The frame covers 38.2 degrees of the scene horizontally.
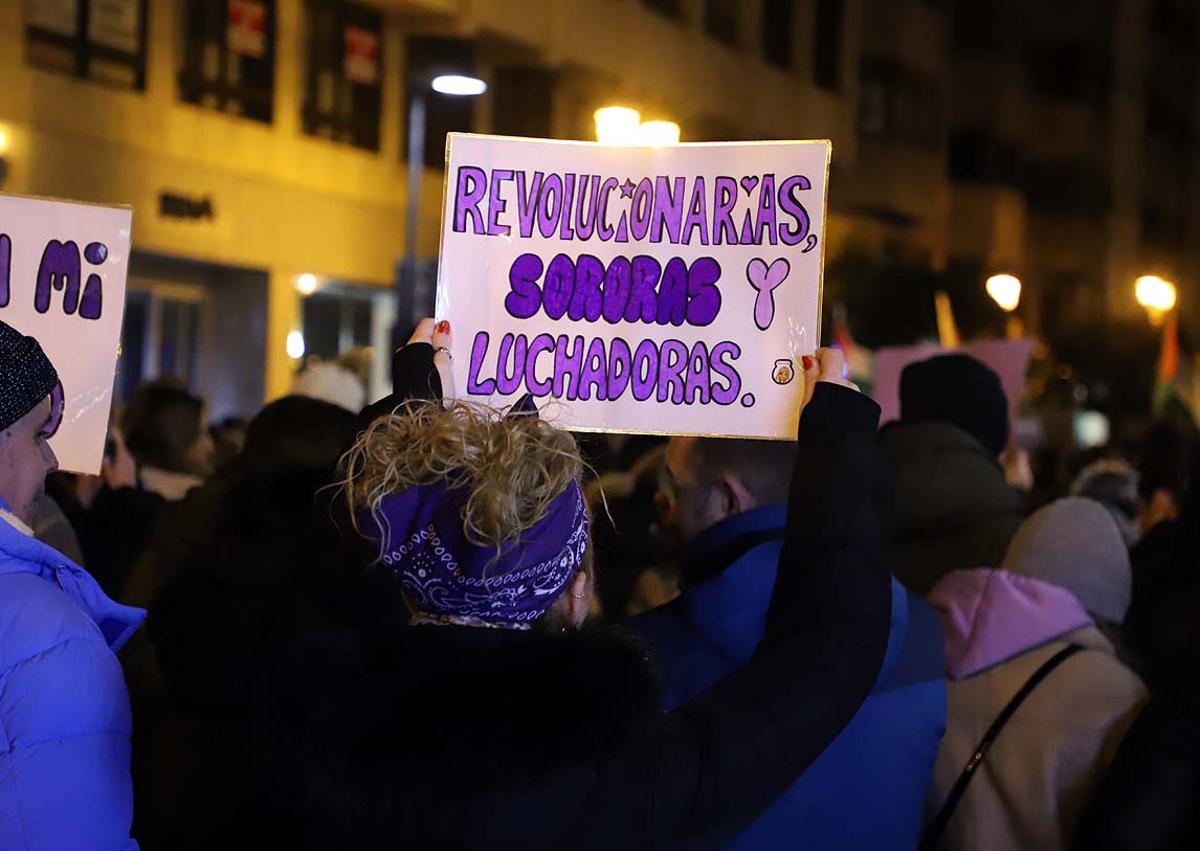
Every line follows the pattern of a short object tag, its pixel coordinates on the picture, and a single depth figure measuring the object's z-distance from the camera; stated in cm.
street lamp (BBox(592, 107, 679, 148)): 731
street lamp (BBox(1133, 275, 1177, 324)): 1869
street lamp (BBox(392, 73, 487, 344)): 1186
